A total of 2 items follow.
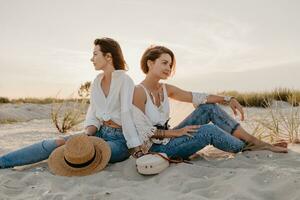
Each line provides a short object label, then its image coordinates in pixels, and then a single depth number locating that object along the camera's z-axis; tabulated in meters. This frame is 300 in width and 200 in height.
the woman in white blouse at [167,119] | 4.25
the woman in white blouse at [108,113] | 4.31
